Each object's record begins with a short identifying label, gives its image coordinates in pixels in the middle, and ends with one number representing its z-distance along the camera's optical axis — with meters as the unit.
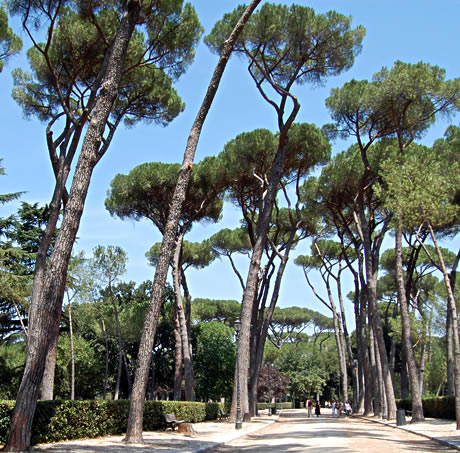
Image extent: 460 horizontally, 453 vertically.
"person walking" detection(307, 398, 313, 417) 28.72
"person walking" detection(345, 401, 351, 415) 30.94
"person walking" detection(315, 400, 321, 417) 29.71
